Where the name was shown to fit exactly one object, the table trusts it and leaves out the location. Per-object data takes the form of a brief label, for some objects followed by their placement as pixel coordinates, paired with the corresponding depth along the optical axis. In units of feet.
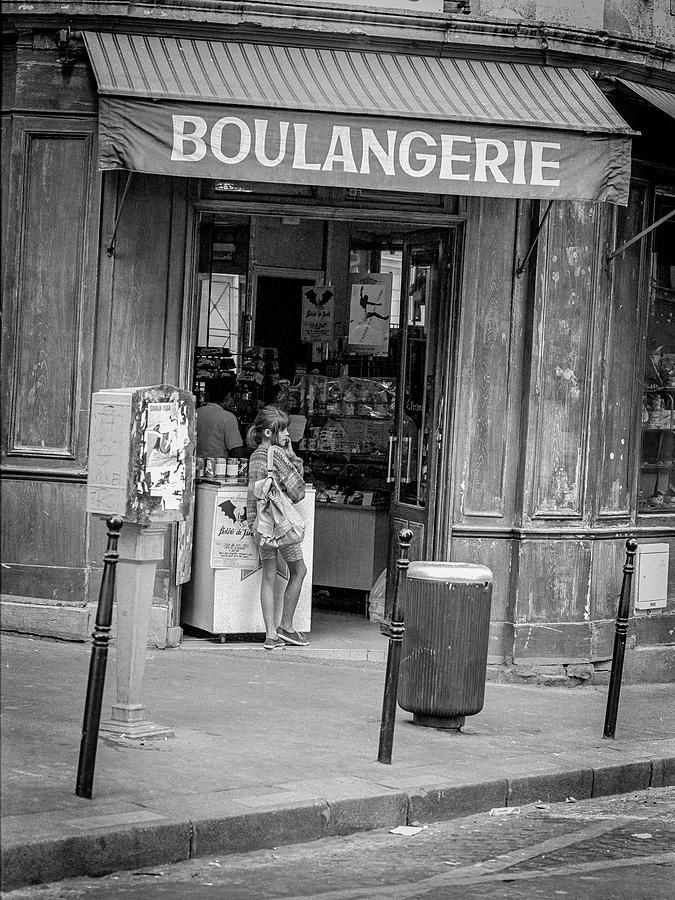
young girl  34.78
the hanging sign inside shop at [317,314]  47.78
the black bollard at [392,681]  24.66
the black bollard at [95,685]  20.33
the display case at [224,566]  35.22
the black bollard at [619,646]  28.68
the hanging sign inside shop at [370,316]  45.27
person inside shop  39.27
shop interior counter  41.22
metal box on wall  37.83
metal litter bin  27.40
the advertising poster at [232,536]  35.22
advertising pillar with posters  23.66
